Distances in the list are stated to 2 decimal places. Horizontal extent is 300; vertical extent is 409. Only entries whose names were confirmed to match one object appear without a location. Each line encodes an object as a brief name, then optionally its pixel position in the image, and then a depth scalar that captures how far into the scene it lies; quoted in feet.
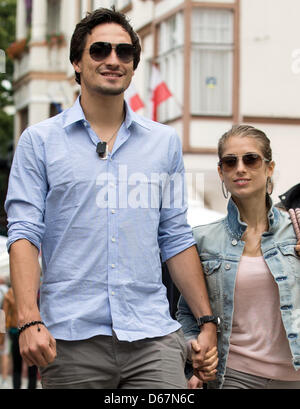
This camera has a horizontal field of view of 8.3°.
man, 26.57
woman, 29.97
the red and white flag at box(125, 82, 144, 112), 126.84
